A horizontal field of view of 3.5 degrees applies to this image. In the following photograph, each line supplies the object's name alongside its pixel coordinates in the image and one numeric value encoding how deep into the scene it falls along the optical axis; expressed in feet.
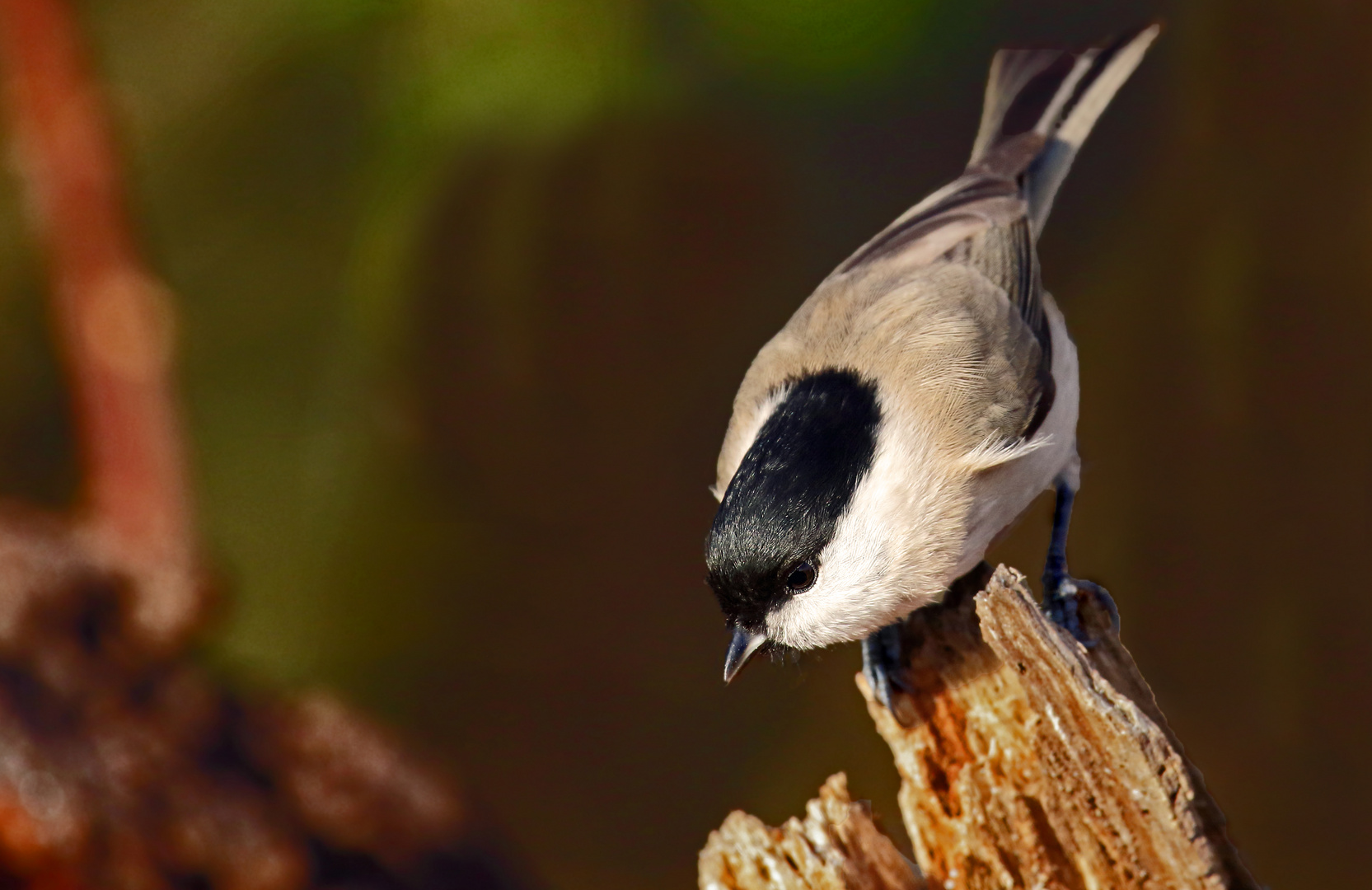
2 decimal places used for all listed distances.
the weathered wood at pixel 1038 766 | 9.06
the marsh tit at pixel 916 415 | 9.14
